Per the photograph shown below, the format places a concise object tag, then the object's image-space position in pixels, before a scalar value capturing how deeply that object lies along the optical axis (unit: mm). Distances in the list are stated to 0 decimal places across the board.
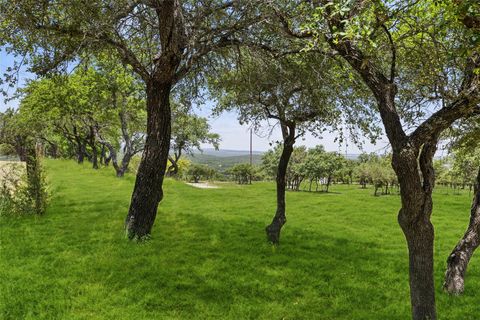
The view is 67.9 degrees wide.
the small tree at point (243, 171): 88625
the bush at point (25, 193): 13211
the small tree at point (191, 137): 43156
